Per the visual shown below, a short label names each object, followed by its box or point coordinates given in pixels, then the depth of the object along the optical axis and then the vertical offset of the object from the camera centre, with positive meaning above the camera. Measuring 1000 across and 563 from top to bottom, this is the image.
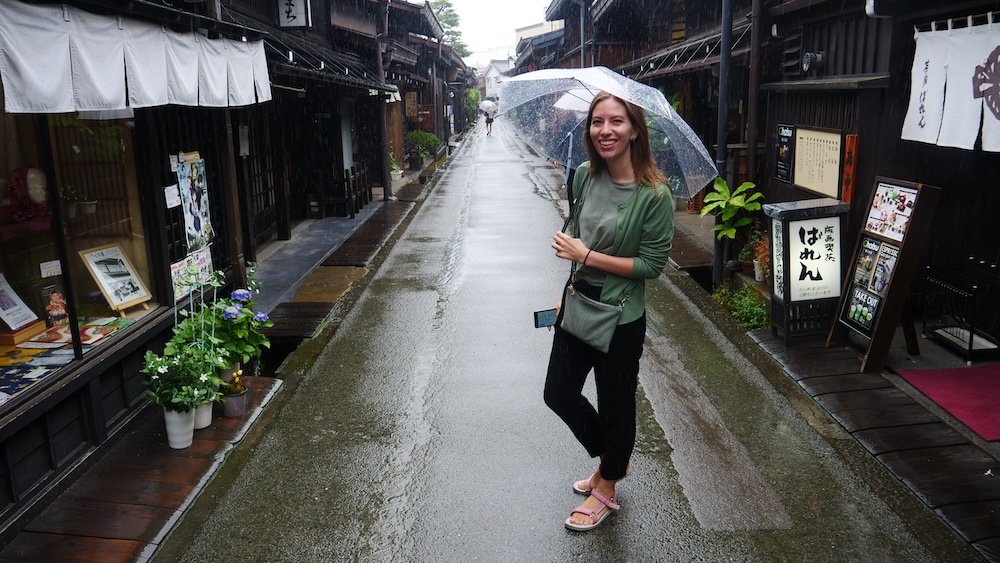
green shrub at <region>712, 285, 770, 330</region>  8.53 -2.16
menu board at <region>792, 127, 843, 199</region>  8.20 -0.41
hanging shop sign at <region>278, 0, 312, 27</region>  13.34 +2.27
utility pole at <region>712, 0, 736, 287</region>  9.55 +0.57
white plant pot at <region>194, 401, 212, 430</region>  5.80 -2.13
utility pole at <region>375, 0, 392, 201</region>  19.98 +0.79
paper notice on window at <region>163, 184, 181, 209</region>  6.93 -0.49
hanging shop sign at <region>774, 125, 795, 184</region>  9.43 -0.35
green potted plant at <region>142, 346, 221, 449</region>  5.41 -1.78
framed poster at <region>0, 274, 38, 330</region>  5.68 -1.24
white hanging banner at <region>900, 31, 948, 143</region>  6.38 +0.30
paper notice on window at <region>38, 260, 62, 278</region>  5.73 -0.94
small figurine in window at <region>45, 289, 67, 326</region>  5.86 -1.27
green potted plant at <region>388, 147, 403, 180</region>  24.76 -1.04
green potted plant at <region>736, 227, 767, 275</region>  9.94 -1.66
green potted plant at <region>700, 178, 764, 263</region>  9.77 -1.04
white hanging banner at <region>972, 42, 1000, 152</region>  5.66 +0.19
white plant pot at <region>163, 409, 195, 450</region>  5.48 -2.10
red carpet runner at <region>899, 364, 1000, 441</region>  5.74 -2.27
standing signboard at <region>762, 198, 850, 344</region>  7.46 -1.42
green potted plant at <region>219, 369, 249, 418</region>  6.04 -2.06
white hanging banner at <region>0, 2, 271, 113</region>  4.07 +0.55
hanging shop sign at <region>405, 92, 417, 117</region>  31.27 +1.37
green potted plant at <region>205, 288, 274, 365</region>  6.15 -1.54
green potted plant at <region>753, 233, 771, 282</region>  9.47 -1.71
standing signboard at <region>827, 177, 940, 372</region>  6.45 -1.24
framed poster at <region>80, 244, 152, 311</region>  6.25 -1.12
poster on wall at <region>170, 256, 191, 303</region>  6.95 -1.26
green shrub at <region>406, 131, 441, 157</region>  29.61 -0.20
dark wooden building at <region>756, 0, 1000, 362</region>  6.74 -0.19
